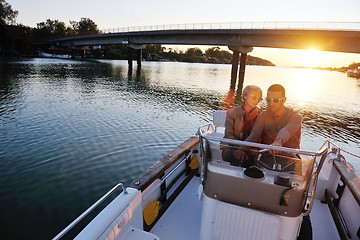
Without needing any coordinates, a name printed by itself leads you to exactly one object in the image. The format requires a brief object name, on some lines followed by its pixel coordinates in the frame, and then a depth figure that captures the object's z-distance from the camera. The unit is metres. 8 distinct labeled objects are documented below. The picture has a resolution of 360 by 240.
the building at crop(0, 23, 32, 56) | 64.12
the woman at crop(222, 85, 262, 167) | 3.51
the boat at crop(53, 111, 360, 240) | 2.29
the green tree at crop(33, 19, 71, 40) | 103.36
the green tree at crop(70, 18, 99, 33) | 129.75
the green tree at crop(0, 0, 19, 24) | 88.94
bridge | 23.15
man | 3.35
